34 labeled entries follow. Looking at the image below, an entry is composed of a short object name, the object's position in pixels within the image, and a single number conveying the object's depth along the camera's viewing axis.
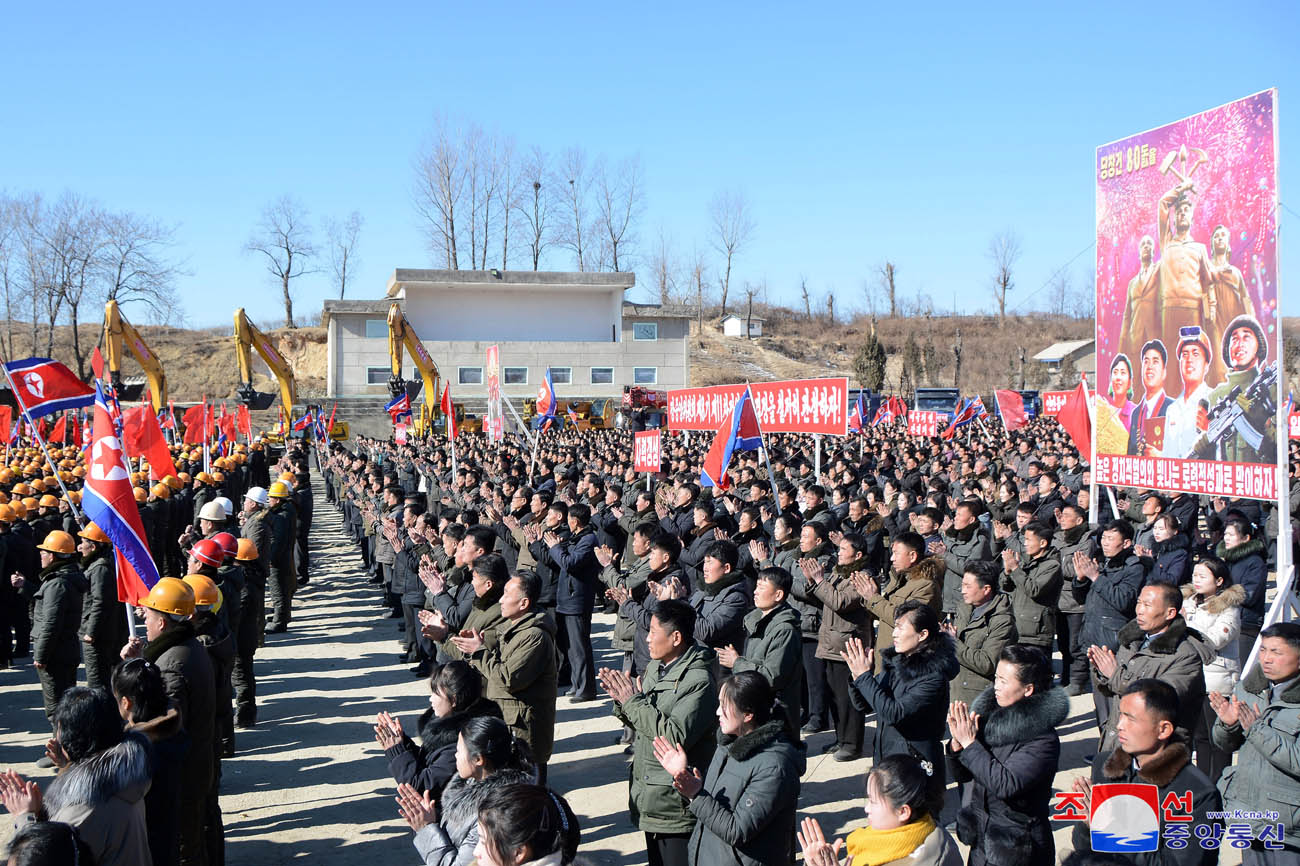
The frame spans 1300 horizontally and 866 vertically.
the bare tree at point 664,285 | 81.44
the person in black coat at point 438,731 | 3.75
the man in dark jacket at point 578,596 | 8.43
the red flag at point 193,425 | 20.52
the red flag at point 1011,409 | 20.42
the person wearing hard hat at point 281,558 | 11.16
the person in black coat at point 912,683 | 4.73
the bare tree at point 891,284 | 86.06
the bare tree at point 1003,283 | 83.06
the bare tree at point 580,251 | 73.44
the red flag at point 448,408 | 17.41
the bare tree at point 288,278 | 71.31
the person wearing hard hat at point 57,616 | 7.26
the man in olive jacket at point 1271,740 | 3.74
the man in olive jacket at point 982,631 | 5.82
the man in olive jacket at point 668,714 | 4.28
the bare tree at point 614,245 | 73.56
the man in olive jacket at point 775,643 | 5.34
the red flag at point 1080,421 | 12.72
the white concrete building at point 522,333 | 51.06
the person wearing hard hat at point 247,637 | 7.87
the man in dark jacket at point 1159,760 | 3.39
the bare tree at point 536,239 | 72.12
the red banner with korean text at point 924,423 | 26.58
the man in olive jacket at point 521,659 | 5.20
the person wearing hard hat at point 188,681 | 4.57
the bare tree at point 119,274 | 57.62
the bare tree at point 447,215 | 66.81
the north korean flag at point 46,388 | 11.74
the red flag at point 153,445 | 12.62
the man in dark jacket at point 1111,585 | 7.00
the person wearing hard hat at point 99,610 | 7.40
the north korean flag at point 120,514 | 6.34
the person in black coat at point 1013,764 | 3.78
